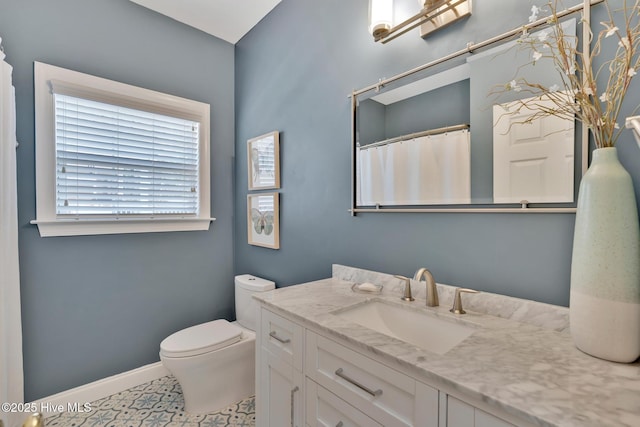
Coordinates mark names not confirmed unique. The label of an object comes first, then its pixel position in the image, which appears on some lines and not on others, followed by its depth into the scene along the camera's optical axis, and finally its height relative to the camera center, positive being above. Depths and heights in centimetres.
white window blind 186 +37
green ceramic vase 70 -14
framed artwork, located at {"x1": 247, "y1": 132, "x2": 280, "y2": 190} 213 +40
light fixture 116 +82
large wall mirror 97 +27
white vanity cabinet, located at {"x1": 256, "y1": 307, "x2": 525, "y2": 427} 69 -53
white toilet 168 -92
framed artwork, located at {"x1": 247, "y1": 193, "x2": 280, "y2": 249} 214 -6
